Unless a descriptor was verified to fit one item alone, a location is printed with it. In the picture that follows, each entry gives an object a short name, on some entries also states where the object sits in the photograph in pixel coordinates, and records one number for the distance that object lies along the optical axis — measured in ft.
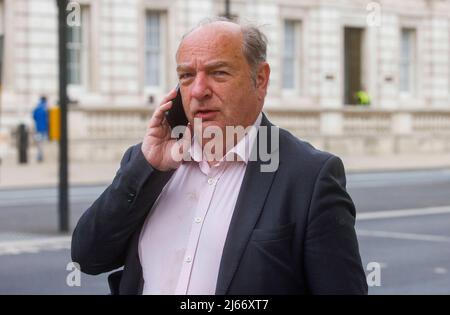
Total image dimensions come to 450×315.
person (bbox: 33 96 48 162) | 97.45
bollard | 97.40
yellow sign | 52.65
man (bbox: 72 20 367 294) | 10.16
